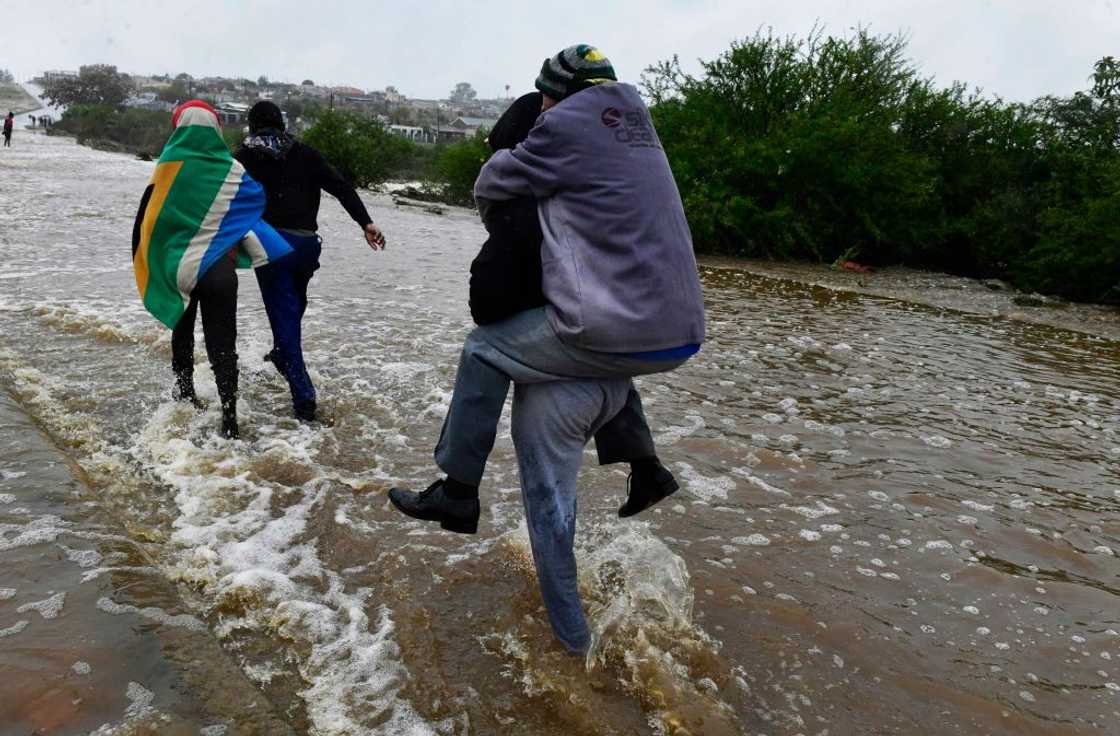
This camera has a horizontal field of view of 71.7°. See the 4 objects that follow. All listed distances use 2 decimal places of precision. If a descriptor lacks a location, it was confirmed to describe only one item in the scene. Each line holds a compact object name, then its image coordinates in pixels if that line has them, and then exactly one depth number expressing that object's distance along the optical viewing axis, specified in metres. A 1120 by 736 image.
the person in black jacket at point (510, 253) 2.41
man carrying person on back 2.30
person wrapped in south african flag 4.47
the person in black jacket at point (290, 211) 4.90
